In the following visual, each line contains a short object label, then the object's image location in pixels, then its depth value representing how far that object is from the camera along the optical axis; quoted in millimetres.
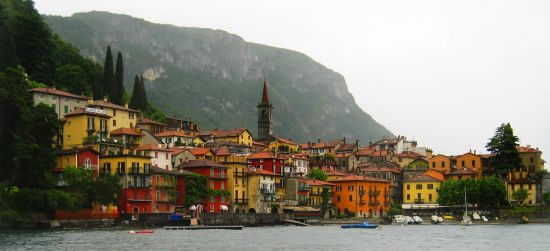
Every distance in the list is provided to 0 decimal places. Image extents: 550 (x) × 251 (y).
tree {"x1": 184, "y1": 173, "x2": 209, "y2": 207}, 111812
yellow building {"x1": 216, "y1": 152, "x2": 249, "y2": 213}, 122619
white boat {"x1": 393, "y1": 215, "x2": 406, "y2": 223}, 130900
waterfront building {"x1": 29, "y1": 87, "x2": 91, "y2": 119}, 114125
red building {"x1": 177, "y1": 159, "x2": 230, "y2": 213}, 116500
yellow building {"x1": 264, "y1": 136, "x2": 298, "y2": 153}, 176250
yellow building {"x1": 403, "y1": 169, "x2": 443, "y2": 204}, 151125
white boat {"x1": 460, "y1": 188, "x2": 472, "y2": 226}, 120606
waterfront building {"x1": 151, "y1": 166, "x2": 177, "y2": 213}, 106688
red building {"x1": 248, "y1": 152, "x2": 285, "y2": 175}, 134125
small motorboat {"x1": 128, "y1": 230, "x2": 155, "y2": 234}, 88969
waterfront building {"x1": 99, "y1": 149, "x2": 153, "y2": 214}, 103750
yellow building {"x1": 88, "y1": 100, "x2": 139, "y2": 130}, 122688
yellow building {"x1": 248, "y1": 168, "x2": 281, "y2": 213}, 125250
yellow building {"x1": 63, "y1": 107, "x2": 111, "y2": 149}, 111750
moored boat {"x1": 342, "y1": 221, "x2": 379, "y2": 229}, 115312
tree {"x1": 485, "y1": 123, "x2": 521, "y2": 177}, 138250
